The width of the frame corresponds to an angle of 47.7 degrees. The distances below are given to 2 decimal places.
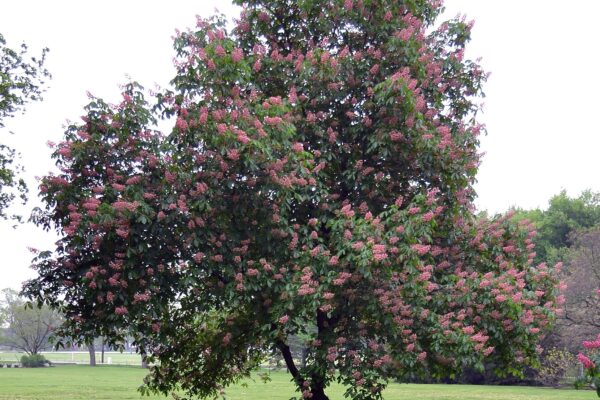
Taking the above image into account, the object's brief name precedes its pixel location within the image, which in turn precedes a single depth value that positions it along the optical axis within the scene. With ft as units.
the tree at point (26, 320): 294.66
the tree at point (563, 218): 230.89
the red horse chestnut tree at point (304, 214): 34.42
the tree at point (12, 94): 57.52
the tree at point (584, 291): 118.93
